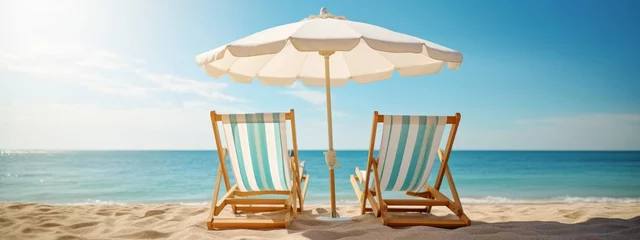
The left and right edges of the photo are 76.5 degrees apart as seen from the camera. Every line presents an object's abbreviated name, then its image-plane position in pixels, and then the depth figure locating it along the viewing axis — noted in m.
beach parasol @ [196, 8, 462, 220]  2.65
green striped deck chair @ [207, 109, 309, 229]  3.05
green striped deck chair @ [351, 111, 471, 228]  3.07
